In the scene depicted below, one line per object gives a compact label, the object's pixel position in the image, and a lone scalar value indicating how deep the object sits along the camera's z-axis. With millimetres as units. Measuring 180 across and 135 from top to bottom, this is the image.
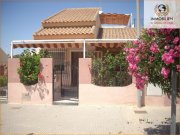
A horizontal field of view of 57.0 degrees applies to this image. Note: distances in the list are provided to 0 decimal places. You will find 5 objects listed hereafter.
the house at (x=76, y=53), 9020
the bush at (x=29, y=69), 9435
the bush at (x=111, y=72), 9094
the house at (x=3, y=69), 12092
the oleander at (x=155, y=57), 4567
